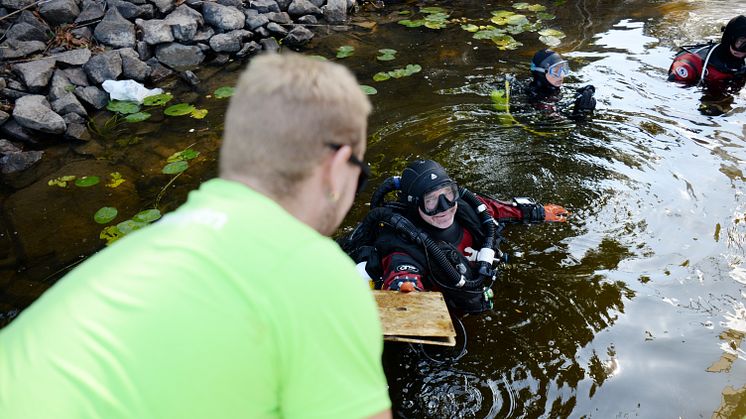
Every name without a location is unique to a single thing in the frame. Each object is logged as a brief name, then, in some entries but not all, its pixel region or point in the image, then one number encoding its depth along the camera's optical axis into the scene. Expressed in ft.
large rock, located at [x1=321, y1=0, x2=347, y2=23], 31.22
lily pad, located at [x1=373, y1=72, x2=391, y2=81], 24.23
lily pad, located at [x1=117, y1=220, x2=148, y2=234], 15.87
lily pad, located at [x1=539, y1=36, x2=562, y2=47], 27.61
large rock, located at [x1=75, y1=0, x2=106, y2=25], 26.00
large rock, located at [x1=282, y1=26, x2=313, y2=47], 28.25
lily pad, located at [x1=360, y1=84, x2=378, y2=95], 23.24
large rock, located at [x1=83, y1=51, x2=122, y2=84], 23.67
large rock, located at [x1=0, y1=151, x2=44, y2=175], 19.26
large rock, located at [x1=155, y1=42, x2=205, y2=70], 25.93
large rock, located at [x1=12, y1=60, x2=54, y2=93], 22.06
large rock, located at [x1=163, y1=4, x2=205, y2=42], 26.53
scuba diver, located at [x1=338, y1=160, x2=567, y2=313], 11.87
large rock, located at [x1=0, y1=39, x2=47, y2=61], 23.36
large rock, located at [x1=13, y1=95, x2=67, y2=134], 20.31
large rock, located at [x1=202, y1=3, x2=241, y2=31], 27.55
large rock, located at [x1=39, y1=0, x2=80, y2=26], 25.41
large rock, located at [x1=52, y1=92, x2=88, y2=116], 21.74
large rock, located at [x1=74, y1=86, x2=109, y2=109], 22.85
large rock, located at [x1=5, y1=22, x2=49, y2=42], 24.17
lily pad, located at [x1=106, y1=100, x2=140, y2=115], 22.56
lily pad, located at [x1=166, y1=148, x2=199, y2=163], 19.49
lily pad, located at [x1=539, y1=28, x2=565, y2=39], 28.45
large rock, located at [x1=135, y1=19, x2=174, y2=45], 25.80
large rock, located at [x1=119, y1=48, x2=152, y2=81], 24.44
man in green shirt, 3.34
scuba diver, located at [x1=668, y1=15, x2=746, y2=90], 21.35
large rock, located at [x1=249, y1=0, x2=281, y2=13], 29.19
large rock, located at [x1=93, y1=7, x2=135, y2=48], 25.35
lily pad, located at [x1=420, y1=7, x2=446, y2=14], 32.32
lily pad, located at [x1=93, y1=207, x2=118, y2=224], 16.52
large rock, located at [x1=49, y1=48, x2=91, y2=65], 23.49
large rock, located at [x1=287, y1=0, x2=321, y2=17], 30.48
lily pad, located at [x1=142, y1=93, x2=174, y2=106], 23.18
